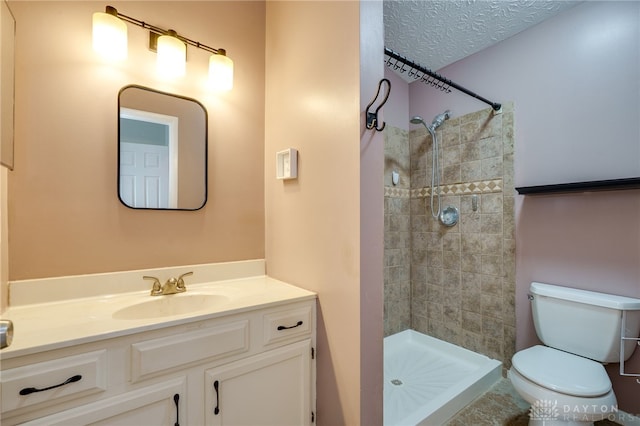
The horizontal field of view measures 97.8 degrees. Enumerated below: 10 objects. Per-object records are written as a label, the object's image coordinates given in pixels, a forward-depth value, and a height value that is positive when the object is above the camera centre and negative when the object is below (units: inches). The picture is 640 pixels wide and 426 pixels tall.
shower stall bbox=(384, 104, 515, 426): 79.0 -15.1
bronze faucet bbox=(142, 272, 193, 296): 51.3 -13.1
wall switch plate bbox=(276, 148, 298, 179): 57.2 +11.1
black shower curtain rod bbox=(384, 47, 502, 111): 59.8 +35.1
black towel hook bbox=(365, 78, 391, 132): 43.9 +15.8
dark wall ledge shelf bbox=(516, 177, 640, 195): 58.2 +6.5
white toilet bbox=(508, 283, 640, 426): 48.8 -30.4
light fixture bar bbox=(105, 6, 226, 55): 48.2 +36.3
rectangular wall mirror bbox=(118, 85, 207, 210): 52.3 +13.3
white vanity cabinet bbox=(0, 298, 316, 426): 30.7 -21.1
